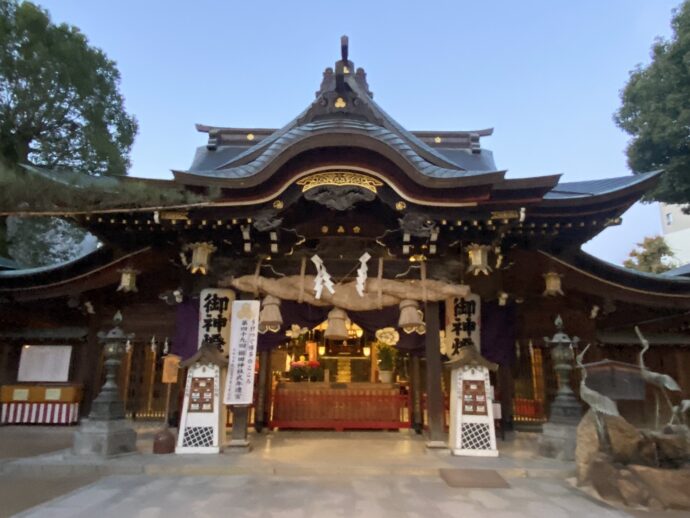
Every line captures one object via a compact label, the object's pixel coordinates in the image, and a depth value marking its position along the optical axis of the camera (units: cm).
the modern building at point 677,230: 3444
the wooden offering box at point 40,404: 1081
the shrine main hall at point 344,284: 793
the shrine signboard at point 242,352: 785
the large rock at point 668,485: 518
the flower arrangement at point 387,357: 1194
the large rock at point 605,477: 546
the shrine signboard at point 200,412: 763
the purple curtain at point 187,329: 903
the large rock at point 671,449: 571
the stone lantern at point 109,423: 716
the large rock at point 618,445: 584
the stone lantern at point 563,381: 753
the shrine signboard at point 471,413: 757
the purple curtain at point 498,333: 941
